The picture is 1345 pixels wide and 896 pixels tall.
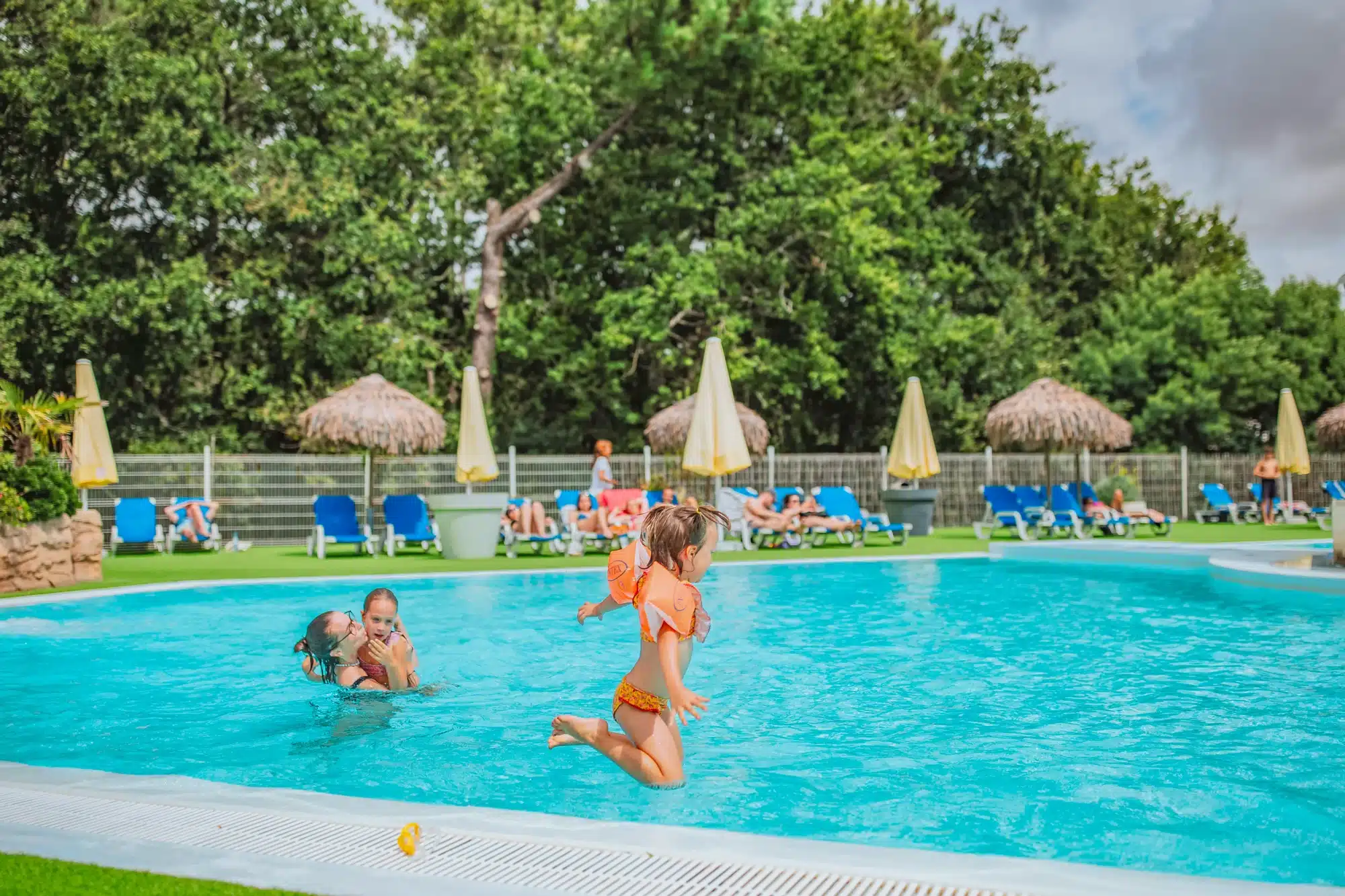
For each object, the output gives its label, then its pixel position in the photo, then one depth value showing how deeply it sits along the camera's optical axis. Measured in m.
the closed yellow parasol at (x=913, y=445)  20.48
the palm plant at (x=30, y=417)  11.59
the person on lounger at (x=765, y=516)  17.92
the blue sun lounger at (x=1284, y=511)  23.92
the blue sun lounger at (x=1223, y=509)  24.67
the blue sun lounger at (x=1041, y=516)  18.89
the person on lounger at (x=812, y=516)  18.34
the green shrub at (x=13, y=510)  11.27
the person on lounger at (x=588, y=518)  17.17
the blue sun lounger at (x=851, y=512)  18.59
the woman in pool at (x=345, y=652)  6.61
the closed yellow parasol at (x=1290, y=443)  23.52
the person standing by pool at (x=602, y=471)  17.98
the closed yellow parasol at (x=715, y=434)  16.84
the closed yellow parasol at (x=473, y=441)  17.78
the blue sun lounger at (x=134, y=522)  18.17
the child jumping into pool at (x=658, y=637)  4.28
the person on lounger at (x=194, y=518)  18.73
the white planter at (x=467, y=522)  16.31
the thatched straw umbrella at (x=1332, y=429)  24.42
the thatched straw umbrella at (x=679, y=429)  20.41
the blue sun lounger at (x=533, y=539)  16.56
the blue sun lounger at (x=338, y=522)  16.83
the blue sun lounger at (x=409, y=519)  17.38
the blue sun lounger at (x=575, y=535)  16.73
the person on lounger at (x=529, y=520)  17.00
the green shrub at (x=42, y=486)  11.52
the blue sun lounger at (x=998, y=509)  19.69
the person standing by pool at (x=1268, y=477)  23.50
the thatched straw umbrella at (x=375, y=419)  17.66
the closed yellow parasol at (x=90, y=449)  17.09
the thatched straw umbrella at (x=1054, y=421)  20.36
